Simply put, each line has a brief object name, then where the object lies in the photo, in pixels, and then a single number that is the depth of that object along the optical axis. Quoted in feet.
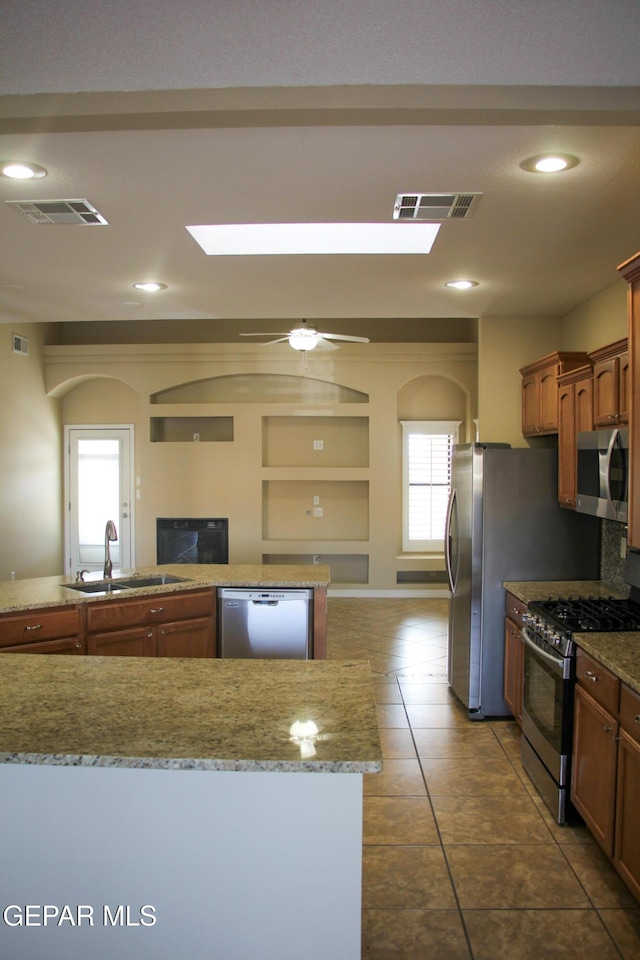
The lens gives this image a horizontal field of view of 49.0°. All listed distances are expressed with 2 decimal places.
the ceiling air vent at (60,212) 10.35
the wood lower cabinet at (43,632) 11.66
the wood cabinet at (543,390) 14.35
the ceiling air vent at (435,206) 10.03
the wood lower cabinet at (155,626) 12.76
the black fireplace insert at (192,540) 27.53
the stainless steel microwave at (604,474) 10.63
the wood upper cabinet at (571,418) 12.77
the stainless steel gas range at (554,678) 10.02
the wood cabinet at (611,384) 11.08
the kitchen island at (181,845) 5.44
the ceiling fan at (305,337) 19.48
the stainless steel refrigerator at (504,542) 14.20
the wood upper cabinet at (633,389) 9.77
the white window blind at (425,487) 27.89
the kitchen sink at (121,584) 13.84
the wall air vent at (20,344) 24.76
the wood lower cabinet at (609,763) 7.92
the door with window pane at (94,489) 28.53
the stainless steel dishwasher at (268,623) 13.94
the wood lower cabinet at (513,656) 13.10
